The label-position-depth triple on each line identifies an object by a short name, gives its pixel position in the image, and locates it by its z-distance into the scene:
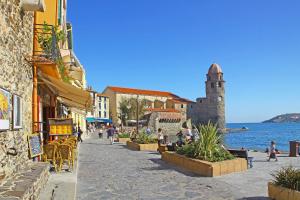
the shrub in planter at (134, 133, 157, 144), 16.05
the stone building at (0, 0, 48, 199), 4.63
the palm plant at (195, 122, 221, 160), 9.09
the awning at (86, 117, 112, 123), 49.71
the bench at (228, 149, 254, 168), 9.89
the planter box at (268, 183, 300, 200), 5.10
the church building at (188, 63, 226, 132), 69.46
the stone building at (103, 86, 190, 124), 73.62
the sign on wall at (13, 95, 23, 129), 5.26
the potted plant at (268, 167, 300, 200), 5.19
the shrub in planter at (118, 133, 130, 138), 22.61
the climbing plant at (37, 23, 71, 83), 7.25
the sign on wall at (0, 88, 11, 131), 4.57
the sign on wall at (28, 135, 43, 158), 6.51
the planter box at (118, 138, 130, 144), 22.09
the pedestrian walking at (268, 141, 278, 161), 12.14
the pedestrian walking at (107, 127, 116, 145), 19.93
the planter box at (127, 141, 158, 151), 15.32
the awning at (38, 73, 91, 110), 7.59
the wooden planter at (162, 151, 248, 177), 8.15
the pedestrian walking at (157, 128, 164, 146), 15.26
